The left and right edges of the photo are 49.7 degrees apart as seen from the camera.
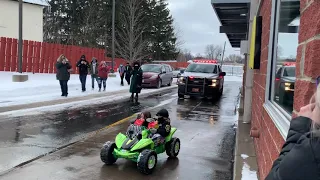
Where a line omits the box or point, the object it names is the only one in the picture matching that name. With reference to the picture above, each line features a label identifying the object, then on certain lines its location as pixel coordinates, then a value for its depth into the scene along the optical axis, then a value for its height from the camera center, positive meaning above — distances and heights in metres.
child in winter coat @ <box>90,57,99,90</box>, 18.95 -0.24
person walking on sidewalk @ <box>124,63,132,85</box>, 22.08 -0.42
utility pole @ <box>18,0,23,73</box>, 16.30 +1.10
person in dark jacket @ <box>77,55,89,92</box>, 17.62 -0.27
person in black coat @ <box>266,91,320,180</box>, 1.21 -0.30
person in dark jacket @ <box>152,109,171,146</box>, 5.81 -1.04
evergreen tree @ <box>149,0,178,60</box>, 53.16 +5.39
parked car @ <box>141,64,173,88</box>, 22.55 -0.57
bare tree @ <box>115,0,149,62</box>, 40.38 +4.24
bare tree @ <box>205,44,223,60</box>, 126.80 +6.59
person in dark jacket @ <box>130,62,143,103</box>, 15.08 -0.58
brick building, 1.98 +0.03
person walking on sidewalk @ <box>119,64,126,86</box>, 24.33 -0.26
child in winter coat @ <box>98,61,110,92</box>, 18.61 -0.41
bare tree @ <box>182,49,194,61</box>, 129.80 +4.90
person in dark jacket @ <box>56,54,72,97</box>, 15.22 -0.41
